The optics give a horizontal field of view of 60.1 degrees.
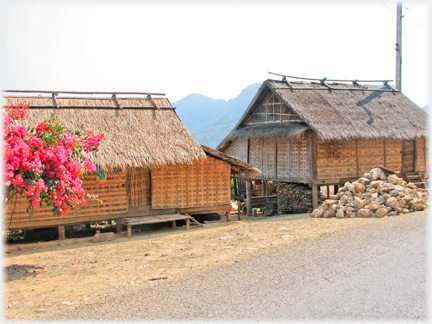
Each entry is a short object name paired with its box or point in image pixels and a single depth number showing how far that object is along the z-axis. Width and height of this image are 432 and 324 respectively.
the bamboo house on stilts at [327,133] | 14.98
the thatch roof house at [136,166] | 10.81
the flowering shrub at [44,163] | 6.33
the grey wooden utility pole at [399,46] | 21.05
